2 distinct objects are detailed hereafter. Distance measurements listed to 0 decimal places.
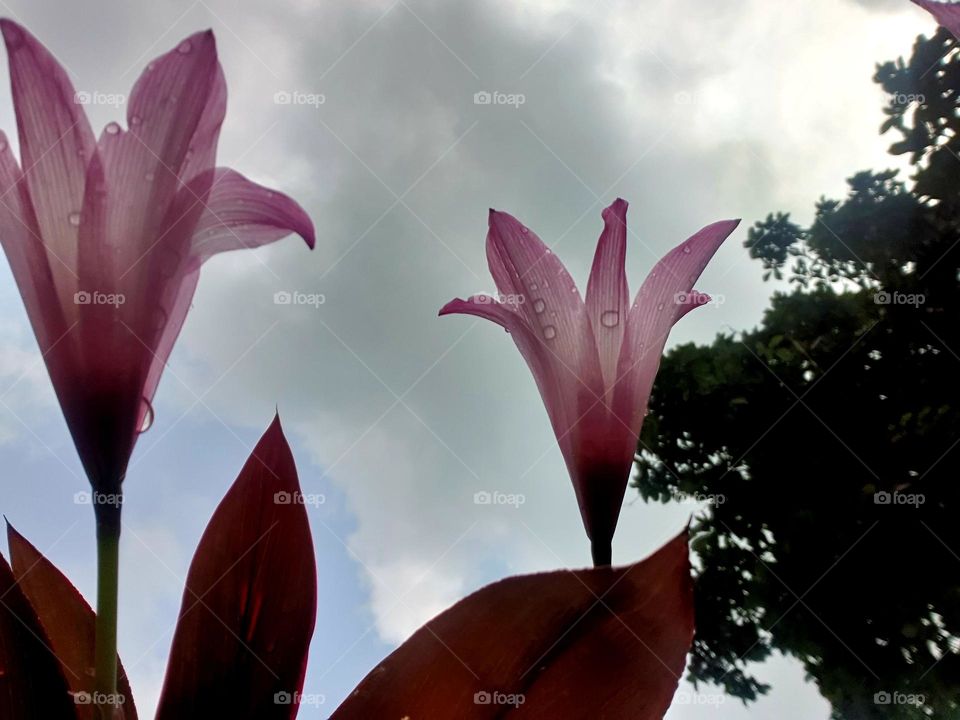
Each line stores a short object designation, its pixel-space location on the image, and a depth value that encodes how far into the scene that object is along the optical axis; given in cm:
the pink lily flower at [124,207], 20
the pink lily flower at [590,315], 27
